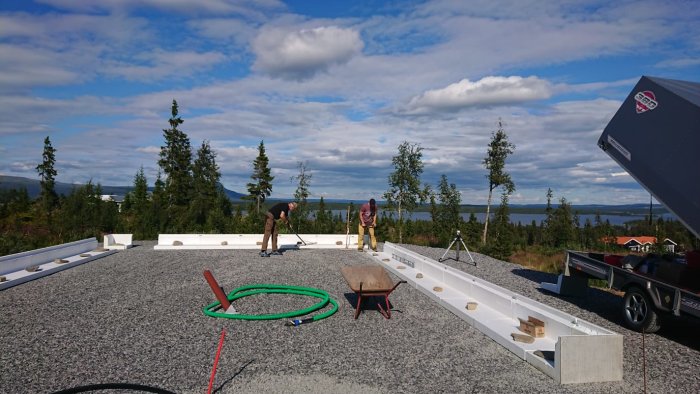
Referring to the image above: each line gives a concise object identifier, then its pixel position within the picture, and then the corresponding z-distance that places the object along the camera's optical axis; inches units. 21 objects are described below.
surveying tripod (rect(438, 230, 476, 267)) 528.8
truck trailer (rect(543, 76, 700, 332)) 256.1
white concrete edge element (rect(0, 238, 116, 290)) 416.8
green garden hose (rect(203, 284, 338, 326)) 299.1
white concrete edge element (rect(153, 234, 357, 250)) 677.9
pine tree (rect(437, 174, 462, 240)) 1080.2
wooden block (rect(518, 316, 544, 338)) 262.8
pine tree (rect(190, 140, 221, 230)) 1088.2
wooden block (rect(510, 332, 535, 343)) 256.4
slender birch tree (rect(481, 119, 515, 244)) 1009.5
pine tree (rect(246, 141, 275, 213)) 1518.2
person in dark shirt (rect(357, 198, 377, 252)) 596.7
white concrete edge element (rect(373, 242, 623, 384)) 209.2
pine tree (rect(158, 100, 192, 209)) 1492.4
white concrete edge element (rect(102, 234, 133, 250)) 639.1
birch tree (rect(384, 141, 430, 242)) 928.3
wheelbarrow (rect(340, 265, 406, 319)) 307.4
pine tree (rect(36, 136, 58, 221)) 1764.4
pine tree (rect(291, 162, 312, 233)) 945.5
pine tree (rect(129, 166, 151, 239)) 844.6
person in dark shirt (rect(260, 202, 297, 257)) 552.4
